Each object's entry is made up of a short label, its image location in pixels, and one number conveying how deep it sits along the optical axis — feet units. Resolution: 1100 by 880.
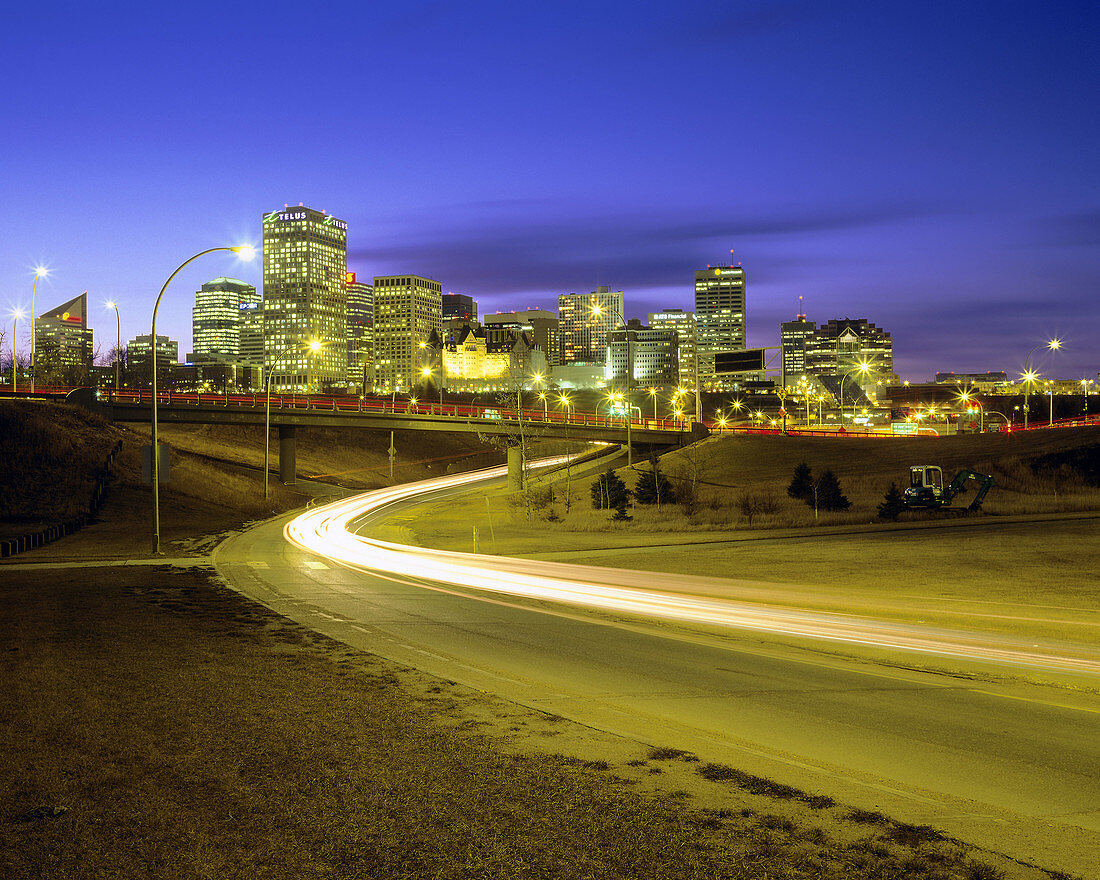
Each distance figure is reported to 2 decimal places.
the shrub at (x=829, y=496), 152.25
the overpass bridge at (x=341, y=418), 240.73
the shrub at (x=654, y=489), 174.81
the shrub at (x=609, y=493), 164.79
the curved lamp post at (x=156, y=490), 108.68
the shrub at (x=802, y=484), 169.17
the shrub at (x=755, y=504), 146.72
